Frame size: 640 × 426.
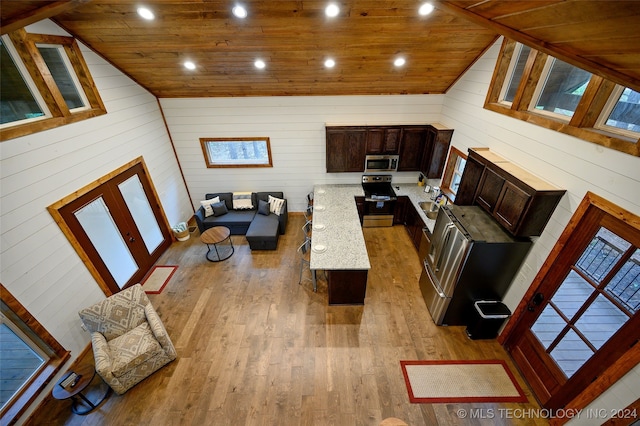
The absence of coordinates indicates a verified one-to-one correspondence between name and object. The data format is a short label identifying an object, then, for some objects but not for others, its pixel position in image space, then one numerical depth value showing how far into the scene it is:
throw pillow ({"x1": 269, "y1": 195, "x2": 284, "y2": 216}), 5.91
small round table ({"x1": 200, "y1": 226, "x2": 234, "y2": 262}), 5.14
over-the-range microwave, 5.66
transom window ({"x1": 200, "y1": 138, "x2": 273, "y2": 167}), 5.93
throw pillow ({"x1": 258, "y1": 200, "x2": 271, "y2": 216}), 5.93
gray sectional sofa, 5.38
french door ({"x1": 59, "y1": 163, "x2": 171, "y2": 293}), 3.63
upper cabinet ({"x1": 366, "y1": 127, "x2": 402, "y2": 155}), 5.37
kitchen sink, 5.08
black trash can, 3.30
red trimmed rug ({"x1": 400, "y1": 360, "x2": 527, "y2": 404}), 2.99
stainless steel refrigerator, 2.98
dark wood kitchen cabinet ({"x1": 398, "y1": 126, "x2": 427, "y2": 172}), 5.42
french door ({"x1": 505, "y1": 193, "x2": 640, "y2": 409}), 2.06
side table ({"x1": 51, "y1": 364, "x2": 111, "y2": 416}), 2.72
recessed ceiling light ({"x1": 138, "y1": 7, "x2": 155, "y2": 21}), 2.92
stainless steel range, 5.68
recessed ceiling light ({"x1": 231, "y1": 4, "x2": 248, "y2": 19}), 2.89
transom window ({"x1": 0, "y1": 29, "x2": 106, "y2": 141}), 2.89
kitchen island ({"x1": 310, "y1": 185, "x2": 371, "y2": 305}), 3.79
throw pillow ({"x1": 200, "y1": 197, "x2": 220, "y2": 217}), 5.91
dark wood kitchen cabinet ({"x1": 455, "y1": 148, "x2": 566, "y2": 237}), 2.59
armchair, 2.95
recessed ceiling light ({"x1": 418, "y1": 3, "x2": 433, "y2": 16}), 2.88
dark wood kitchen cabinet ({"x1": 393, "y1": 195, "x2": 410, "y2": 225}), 5.73
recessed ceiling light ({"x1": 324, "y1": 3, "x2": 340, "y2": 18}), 2.86
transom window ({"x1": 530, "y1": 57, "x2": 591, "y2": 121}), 2.64
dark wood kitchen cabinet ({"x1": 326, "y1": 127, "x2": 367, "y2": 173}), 5.35
